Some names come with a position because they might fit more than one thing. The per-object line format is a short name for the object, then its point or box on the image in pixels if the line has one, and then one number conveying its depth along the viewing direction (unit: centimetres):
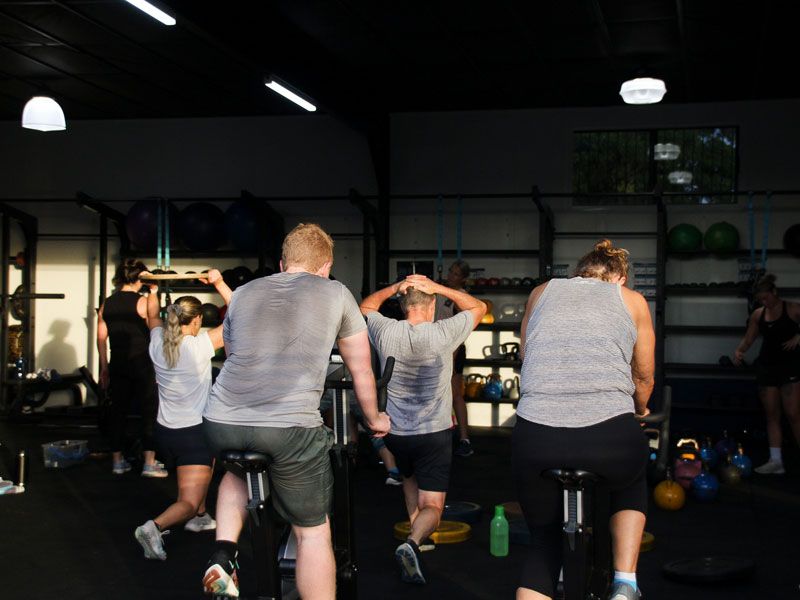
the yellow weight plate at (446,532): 490
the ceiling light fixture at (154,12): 538
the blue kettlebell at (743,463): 669
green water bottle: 464
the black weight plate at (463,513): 535
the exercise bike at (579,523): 271
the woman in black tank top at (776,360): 689
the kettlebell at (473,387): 925
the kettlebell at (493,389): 916
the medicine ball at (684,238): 888
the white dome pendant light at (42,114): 698
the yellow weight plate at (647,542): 478
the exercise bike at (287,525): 300
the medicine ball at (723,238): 884
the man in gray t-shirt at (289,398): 292
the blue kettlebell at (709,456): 672
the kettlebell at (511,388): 938
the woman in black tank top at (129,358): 661
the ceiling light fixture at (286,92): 707
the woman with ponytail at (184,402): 469
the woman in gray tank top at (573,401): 271
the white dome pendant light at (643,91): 747
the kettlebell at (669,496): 576
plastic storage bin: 707
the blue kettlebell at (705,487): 598
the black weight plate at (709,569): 417
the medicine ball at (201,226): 961
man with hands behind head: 414
